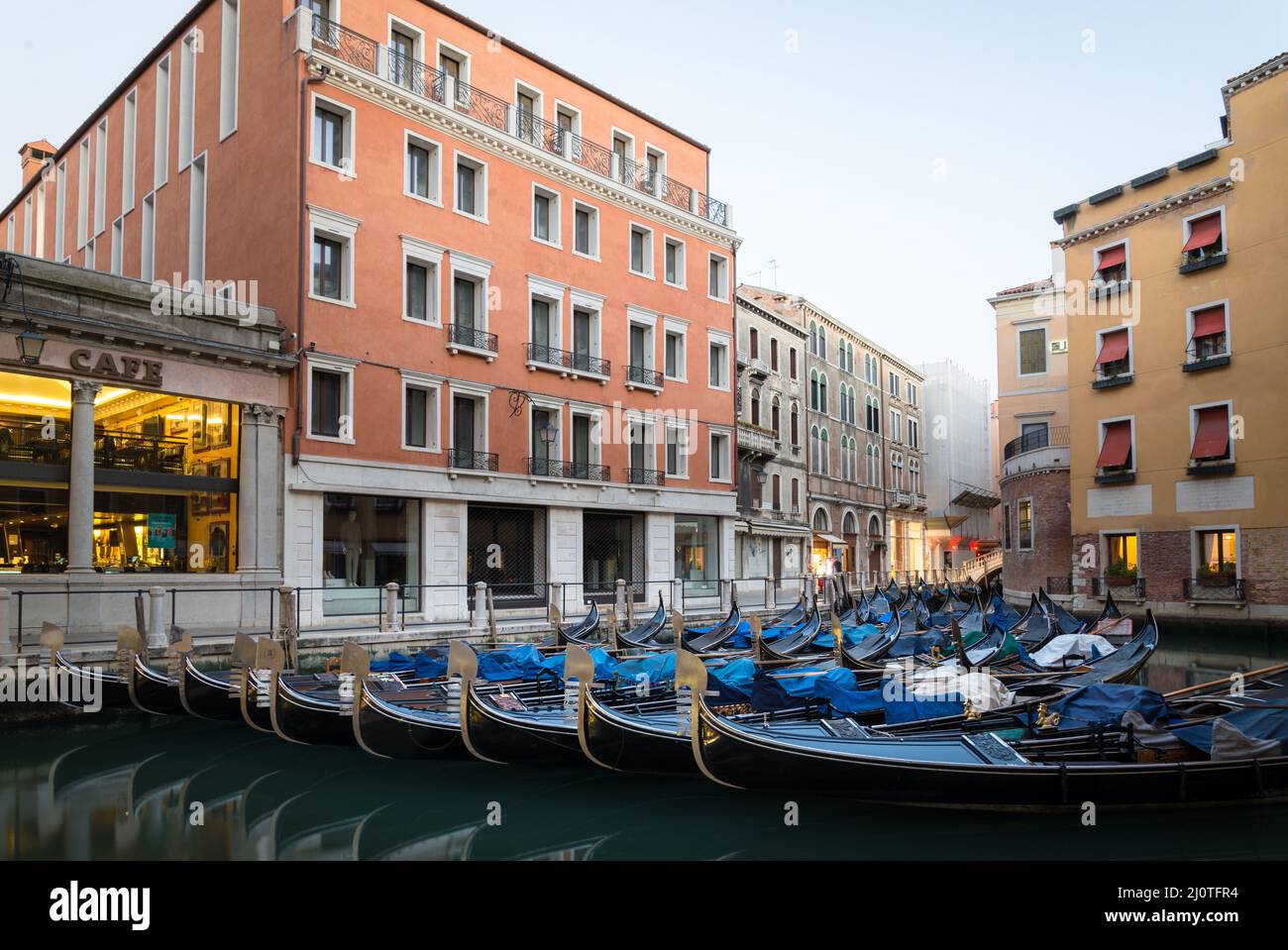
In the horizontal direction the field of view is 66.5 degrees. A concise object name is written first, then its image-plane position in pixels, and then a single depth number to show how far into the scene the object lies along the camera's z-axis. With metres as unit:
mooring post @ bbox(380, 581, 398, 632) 13.38
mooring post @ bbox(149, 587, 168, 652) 11.41
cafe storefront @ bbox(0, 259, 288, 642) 12.20
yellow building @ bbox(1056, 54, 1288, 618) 17.95
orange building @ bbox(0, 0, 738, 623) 15.22
